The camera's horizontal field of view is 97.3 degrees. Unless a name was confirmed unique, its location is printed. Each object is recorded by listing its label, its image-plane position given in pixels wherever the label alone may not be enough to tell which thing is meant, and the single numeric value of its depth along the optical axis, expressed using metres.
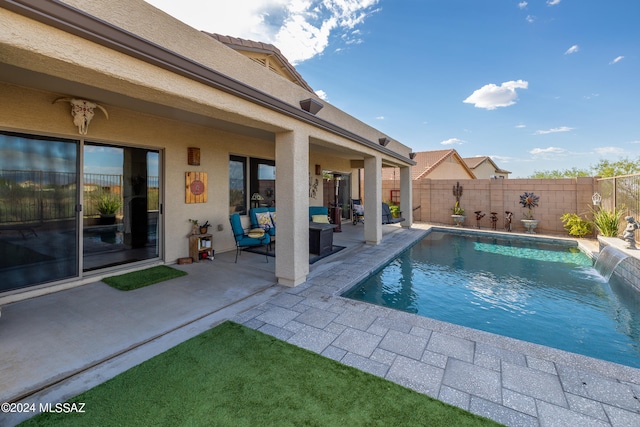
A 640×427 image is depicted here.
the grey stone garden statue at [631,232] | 6.84
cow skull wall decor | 4.56
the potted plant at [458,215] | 13.39
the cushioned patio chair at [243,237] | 6.77
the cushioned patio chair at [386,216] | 11.69
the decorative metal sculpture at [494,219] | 12.71
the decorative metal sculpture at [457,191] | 13.66
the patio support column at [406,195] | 12.66
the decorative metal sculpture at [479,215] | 13.04
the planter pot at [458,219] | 13.36
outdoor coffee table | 7.32
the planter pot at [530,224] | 11.59
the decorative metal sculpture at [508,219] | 12.20
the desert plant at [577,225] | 10.49
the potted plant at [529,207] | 11.70
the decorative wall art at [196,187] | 6.64
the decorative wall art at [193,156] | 6.64
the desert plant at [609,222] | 8.66
